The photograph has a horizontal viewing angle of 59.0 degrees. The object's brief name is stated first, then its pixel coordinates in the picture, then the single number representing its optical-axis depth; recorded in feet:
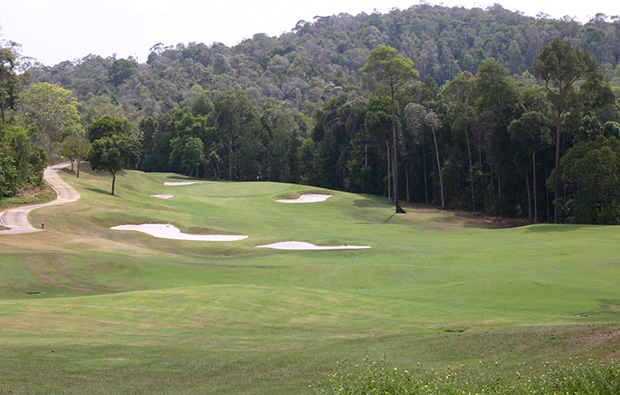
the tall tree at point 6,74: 231.30
